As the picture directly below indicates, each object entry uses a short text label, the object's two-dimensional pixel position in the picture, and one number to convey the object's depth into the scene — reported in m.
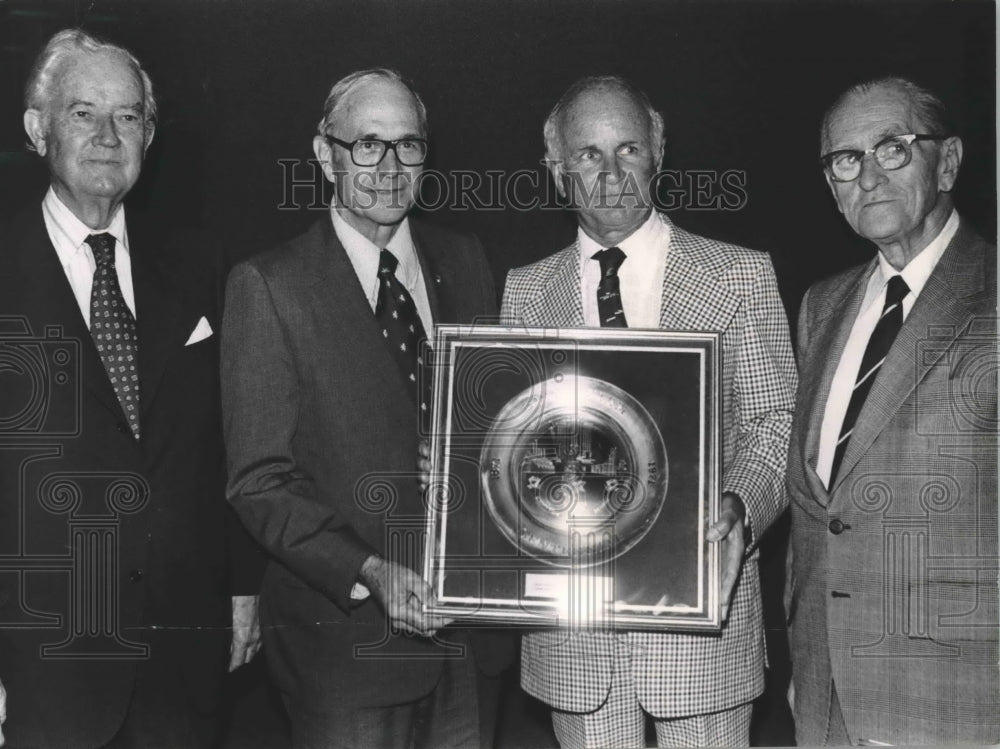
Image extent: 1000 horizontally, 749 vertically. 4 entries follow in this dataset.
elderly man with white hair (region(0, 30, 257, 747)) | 2.20
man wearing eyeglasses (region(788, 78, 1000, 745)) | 2.04
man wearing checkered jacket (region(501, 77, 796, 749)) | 1.99
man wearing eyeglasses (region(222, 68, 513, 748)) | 2.10
